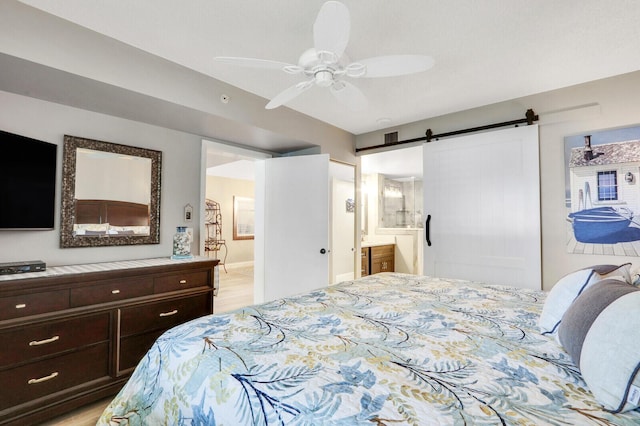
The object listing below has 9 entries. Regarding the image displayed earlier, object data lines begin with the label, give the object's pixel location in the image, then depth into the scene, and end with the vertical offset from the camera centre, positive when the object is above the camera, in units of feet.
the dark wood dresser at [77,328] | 5.71 -2.36
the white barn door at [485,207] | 9.31 +0.46
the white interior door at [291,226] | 11.39 -0.21
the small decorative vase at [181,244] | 9.04 -0.70
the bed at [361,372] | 2.52 -1.57
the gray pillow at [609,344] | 2.48 -1.17
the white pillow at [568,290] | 4.25 -1.02
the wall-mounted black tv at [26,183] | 6.29 +0.84
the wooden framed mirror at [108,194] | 7.60 +0.73
